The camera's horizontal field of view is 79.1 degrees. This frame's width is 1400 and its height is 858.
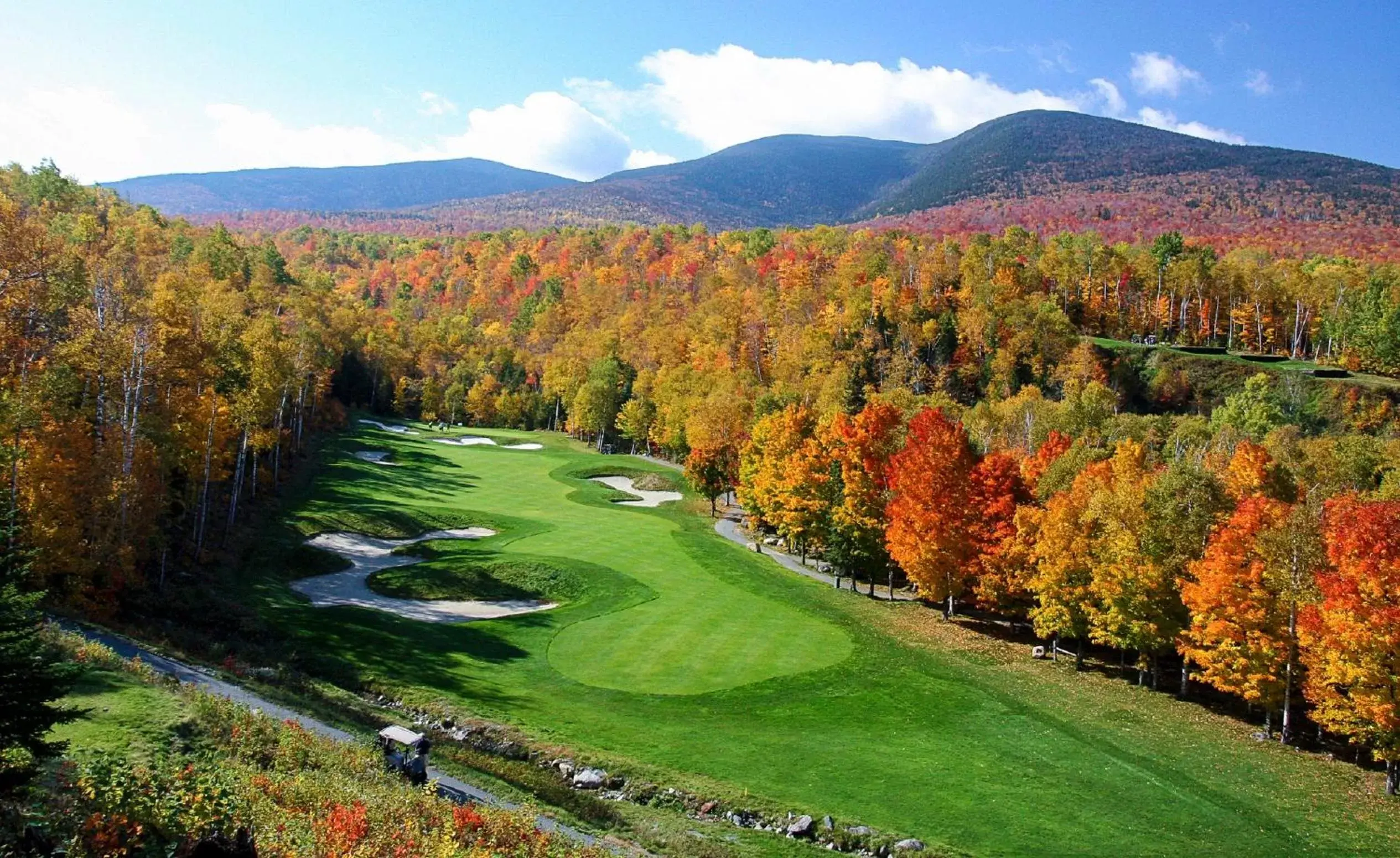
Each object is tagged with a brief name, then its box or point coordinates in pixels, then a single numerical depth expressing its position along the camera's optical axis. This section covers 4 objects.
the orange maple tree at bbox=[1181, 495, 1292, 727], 33.06
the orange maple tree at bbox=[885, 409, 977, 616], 45.78
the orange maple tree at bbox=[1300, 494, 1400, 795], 28.50
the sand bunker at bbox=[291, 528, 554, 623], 42.00
